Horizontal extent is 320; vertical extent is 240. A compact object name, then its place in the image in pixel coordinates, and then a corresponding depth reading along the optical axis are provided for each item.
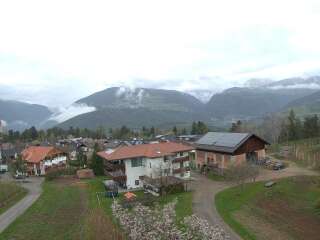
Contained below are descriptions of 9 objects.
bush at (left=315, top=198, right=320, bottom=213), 27.00
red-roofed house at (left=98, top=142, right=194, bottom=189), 40.04
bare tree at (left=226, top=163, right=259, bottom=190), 34.48
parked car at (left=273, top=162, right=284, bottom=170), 43.87
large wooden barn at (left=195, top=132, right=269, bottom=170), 43.84
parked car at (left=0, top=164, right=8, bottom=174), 64.73
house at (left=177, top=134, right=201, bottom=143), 82.39
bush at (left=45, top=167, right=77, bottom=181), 51.39
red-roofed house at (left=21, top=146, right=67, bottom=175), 59.28
